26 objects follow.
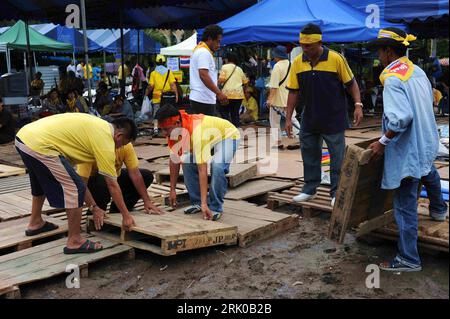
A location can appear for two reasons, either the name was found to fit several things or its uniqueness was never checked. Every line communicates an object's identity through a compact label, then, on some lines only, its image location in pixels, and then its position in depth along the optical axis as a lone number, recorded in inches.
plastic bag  500.4
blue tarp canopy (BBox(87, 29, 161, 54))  907.0
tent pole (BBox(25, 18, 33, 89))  572.6
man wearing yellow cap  462.6
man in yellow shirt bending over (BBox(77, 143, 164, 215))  178.1
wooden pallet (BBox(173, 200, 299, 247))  173.6
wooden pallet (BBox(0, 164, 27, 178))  281.4
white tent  758.5
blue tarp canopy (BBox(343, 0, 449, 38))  446.0
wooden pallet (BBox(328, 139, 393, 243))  144.2
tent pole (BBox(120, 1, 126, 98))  508.7
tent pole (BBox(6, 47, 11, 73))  753.0
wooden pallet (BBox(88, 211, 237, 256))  153.8
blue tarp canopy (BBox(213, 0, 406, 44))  415.2
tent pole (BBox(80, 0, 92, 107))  375.2
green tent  744.3
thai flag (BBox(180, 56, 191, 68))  874.9
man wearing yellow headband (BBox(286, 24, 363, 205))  193.9
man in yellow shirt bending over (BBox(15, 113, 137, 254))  154.4
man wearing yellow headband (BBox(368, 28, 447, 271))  134.9
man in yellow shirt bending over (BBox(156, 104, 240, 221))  167.3
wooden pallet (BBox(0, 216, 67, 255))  170.9
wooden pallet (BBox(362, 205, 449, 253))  144.3
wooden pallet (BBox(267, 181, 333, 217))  201.9
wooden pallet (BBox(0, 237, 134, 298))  141.4
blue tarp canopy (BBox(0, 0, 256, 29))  492.7
